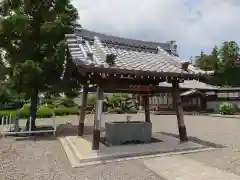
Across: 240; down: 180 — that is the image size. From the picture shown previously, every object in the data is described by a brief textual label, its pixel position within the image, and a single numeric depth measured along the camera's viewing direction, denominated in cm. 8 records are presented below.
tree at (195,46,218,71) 2782
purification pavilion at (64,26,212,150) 544
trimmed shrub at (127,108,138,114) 1862
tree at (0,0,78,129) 808
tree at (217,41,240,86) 2713
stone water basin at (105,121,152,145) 649
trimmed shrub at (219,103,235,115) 1671
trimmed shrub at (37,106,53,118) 1521
